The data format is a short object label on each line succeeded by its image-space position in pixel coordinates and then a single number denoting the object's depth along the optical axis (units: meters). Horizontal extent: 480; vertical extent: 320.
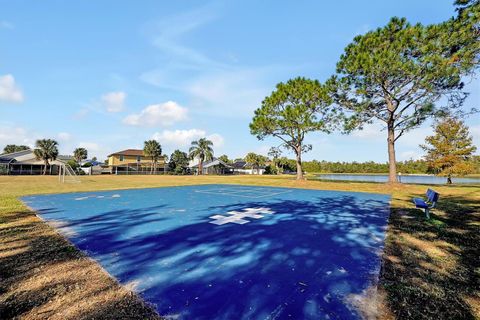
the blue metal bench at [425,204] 7.73
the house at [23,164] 45.19
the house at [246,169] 84.41
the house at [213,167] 73.00
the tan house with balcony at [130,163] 62.34
